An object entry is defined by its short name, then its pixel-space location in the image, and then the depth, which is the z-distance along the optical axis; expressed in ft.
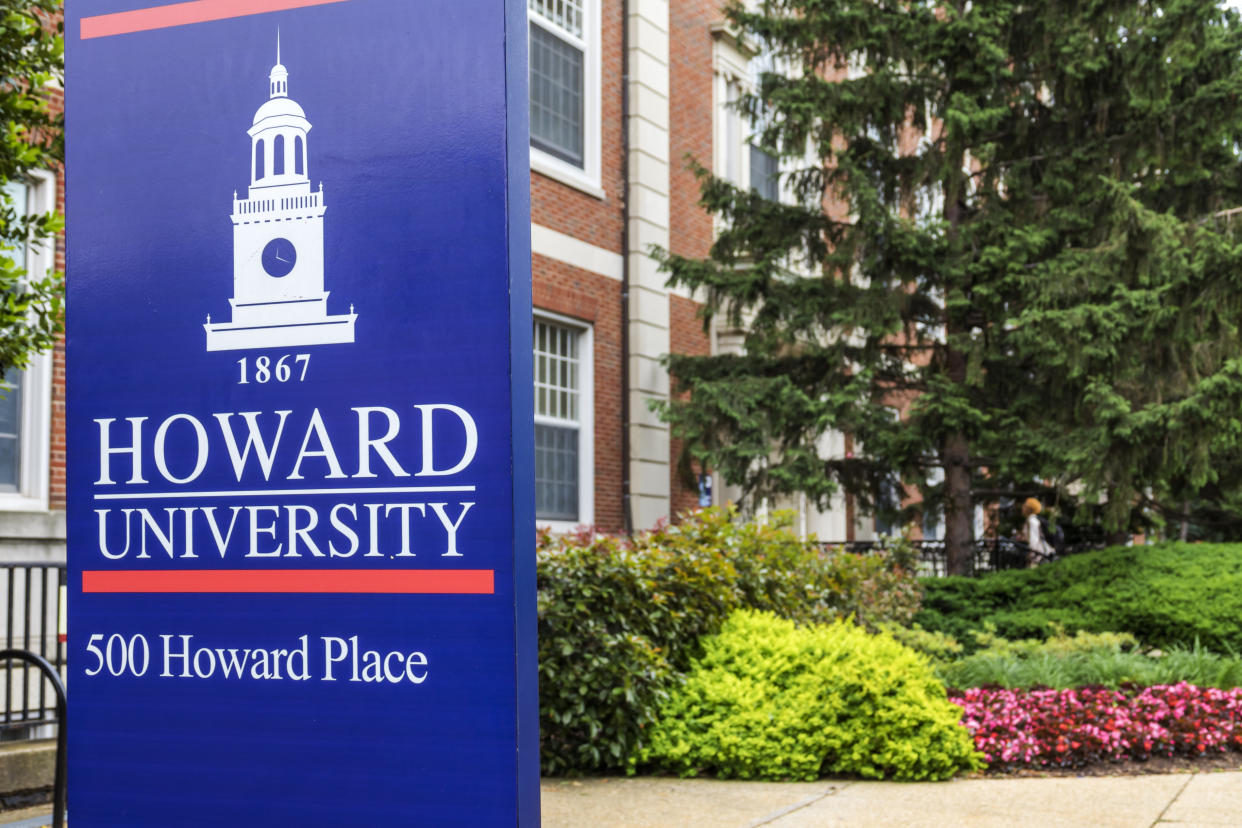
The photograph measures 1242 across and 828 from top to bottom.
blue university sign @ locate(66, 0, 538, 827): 9.98
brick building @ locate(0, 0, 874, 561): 49.26
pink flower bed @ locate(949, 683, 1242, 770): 24.47
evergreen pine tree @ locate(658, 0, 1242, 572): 40.27
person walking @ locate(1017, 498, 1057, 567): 55.77
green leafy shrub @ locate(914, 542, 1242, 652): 37.83
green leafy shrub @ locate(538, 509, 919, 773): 23.93
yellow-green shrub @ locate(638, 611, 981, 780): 23.50
